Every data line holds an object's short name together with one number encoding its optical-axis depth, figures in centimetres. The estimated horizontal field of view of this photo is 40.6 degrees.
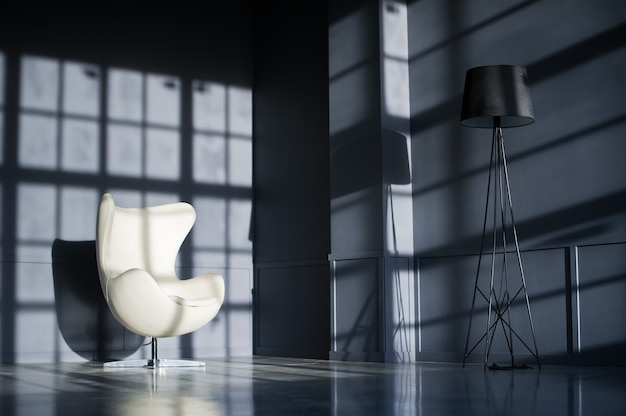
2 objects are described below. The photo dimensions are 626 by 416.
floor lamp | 476
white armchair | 507
